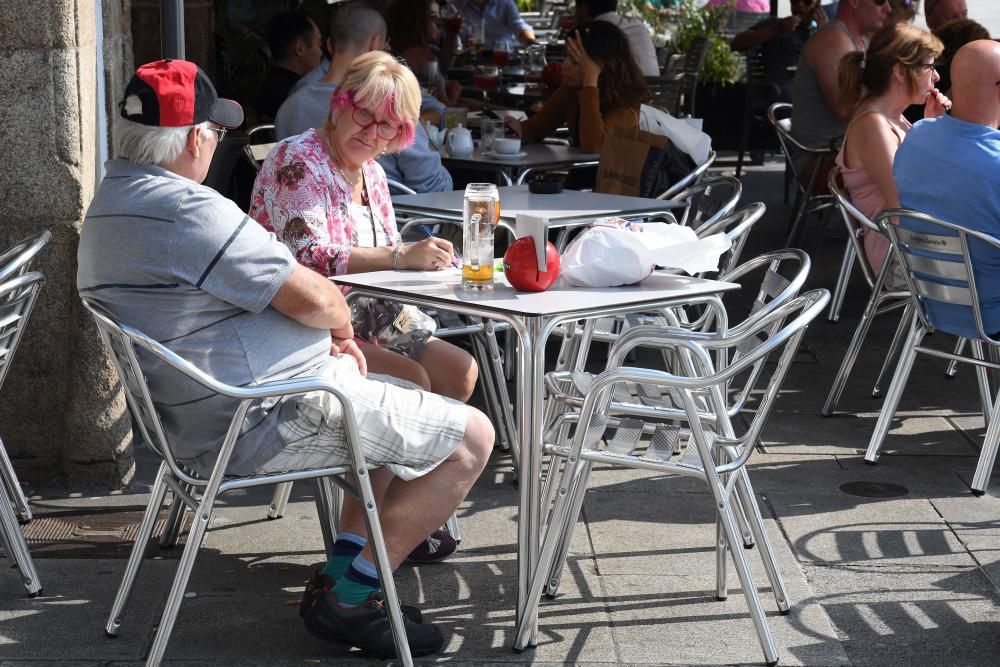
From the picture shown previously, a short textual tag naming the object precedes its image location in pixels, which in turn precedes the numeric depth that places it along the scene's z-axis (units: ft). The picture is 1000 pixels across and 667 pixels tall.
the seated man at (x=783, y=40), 35.32
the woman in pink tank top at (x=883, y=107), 16.65
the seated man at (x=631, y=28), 27.20
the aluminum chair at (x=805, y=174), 22.95
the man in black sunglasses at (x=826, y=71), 24.20
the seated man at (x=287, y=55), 22.07
